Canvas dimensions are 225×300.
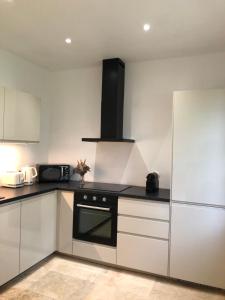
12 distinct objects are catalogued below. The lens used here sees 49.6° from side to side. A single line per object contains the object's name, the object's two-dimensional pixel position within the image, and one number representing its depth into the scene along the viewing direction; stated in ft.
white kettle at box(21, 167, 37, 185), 9.98
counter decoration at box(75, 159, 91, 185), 10.35
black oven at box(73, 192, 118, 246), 8.80
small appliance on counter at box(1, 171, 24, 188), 9.16
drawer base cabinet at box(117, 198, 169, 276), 8.13
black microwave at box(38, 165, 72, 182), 10.68
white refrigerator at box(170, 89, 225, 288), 7.35
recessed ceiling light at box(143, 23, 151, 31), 7.21
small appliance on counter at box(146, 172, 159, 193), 9.09
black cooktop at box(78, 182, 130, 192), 9.20
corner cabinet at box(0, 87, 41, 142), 8.43
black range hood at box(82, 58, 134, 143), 9.89
